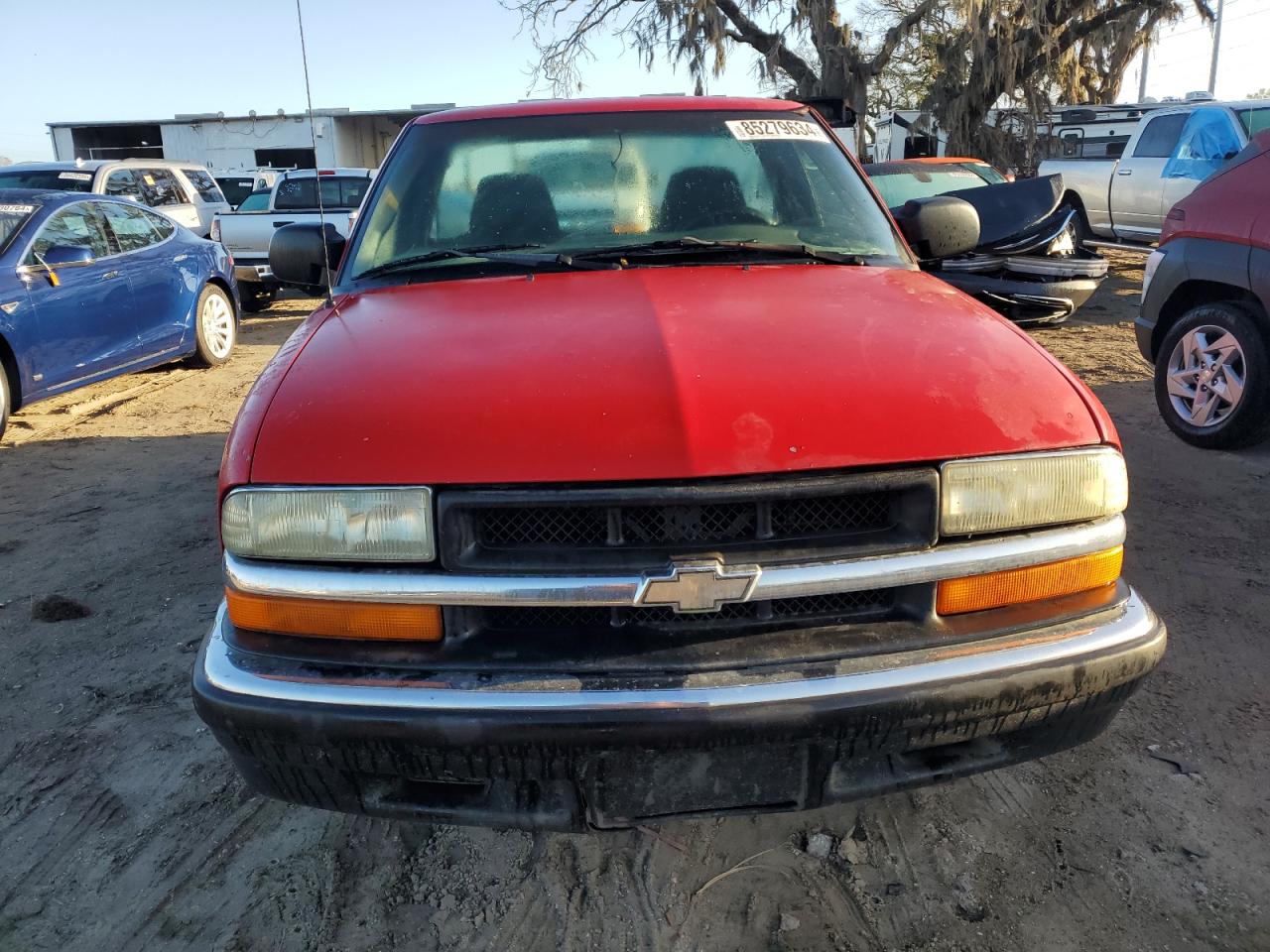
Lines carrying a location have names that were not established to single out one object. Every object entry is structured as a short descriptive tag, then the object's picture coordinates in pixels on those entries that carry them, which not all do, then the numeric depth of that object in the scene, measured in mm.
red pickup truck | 1703
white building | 38219
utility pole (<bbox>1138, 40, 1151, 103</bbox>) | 29919
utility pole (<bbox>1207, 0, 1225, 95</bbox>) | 30578
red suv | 4816
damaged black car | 8125
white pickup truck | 11852
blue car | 6199
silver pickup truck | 10484
